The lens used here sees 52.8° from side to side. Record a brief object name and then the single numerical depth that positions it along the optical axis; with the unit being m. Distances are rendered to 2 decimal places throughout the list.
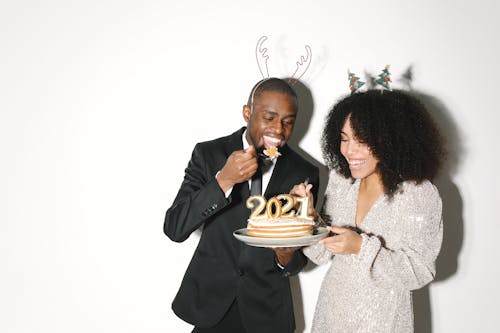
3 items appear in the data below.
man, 2.32
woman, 2.04
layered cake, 2.00
